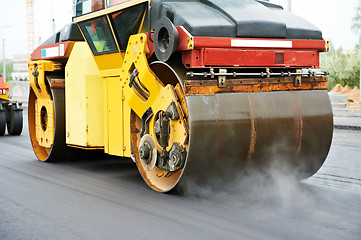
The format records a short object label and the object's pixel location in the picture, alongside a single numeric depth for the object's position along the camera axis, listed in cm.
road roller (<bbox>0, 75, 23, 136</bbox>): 1314
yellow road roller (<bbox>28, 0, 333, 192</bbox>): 531
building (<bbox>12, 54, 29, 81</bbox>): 10569
